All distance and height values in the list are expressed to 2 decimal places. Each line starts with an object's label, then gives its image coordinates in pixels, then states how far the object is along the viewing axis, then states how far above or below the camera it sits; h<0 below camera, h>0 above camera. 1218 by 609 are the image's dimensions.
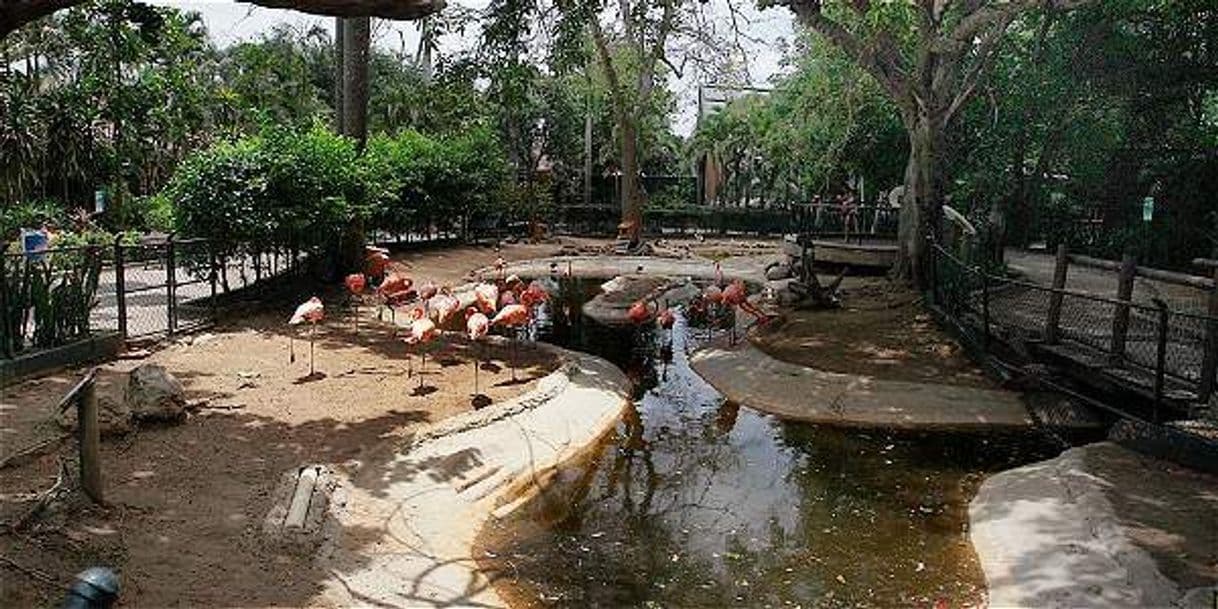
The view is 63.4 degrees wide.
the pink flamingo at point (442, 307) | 9.41 -1.05
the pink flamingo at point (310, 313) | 8.79 -1.08
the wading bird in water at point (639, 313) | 12.18 -1.37
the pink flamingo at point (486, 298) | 9.81 -0.99
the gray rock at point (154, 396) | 6.85 -1.46
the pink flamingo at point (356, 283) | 11.01 -0.99
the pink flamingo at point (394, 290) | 11.22 -1.10
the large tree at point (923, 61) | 12.62 +2.14
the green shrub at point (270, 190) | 11.49 +0.01
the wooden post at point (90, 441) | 4.98 -1.31
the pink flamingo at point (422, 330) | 8.51 -1.16
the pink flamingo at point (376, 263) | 14.25 -0.99
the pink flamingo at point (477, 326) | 8.72 -1.13
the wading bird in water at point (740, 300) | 12.48 -1.19
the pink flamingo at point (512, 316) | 9.35 -1.12
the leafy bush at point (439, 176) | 19.03 +0.42
